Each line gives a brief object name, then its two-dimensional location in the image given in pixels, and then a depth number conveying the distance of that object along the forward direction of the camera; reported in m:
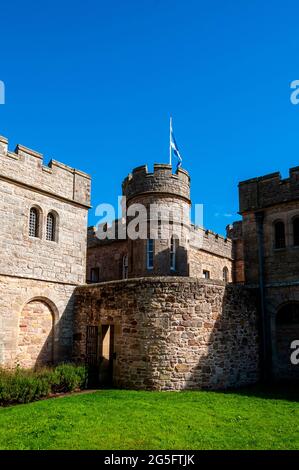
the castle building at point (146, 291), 14.42
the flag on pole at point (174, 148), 20.81
